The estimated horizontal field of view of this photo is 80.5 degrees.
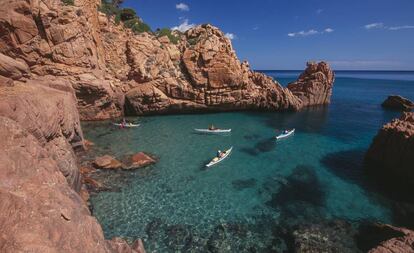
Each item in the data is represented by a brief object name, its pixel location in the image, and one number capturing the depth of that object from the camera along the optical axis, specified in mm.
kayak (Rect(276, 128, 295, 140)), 34500
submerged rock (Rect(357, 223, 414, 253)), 11872
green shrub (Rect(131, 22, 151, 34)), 45812
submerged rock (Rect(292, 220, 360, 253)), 14367
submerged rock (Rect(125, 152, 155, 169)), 23448
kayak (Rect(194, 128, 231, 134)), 35594
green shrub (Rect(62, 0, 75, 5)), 34409
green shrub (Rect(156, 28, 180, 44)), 47688
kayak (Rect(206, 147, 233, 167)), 24919
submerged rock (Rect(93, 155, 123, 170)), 22656
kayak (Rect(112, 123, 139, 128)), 36031
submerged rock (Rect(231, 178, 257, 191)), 21047
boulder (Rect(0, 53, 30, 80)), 13223
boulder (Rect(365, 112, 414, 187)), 22016
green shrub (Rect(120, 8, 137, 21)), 46750
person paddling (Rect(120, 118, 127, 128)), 35897
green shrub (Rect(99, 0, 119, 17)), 43775
